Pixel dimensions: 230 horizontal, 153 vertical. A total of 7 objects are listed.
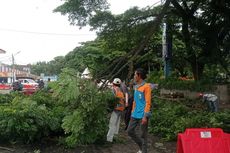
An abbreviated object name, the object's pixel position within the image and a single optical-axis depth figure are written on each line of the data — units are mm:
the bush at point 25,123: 5848
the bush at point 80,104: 5252
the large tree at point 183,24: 9505
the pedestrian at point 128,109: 7676
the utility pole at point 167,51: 15876
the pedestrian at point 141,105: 5238
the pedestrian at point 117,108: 6610
